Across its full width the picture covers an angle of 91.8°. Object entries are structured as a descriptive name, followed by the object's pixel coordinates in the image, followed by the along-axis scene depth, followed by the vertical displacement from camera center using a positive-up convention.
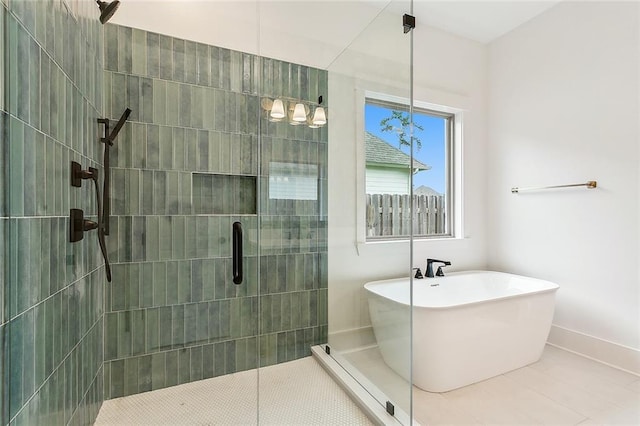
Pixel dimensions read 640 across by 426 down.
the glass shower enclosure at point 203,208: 1.21 +0.03
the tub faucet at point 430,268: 2.68 -0.48
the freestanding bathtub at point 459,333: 1.78 -0.75
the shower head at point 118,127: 1.67 +0.47
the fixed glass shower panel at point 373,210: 1.72 +0.02
